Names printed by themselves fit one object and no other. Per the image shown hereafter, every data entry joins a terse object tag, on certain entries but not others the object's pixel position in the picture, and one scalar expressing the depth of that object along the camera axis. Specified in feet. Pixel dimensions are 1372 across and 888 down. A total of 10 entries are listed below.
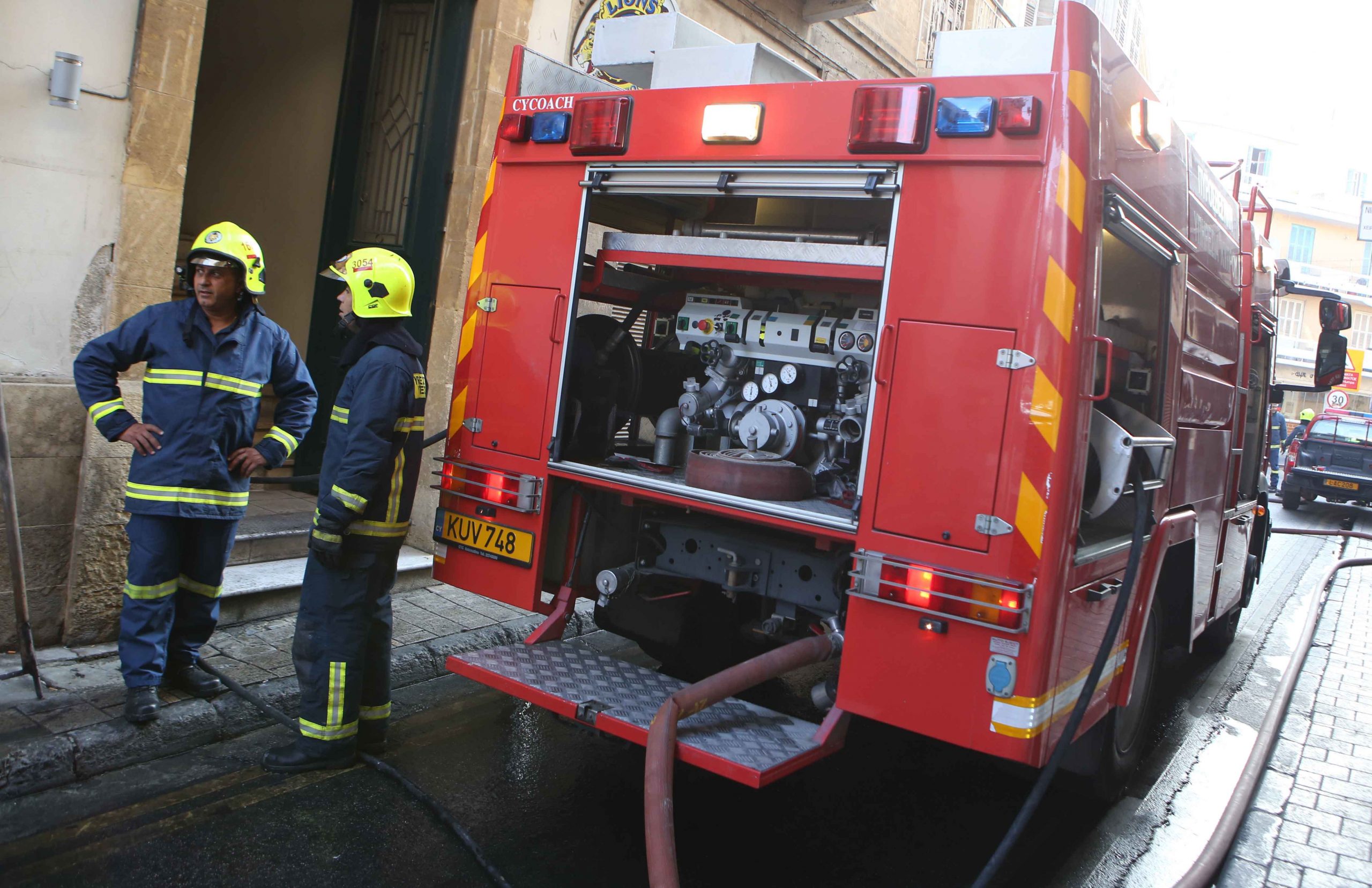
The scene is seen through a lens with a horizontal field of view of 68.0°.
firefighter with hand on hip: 13.10
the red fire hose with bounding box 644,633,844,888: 9.29
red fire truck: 9.94
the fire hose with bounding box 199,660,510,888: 10.37
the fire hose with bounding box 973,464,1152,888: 9.93
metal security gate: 22.70
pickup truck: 59.47
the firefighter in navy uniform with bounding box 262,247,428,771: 12.23
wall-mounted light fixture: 14.66
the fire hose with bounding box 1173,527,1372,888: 11.41
